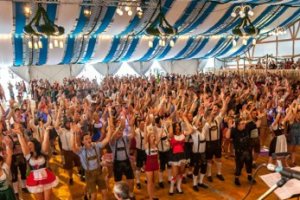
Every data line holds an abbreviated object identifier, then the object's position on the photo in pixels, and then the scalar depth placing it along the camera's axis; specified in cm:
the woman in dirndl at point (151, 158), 493
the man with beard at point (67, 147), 593
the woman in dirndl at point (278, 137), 583
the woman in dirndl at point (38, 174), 421
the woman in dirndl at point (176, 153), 529
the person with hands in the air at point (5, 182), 392
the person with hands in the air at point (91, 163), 464
